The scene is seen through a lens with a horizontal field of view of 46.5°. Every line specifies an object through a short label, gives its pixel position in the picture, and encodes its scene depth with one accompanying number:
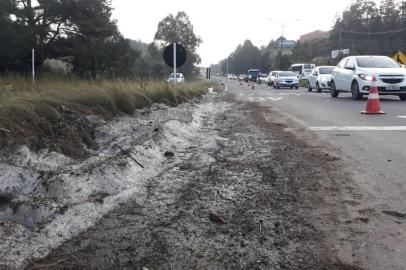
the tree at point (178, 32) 90.81
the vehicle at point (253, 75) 76.09
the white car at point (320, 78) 24.70
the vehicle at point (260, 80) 64.75
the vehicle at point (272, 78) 40.46
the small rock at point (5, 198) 3.56
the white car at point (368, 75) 15.67
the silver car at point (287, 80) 37.66
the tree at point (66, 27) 39.88
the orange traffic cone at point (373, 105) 11.52
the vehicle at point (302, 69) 56.51
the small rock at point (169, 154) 5.85
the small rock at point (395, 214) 3.84
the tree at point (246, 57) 135.90
